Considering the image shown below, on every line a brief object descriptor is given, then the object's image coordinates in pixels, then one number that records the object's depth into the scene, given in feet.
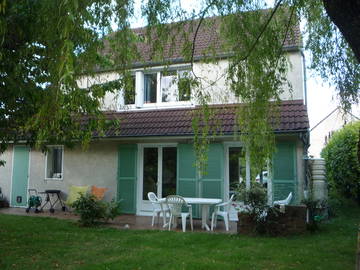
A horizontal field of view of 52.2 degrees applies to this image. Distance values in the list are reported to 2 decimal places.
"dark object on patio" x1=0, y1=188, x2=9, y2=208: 50.11
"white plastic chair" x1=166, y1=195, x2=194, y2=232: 31.71
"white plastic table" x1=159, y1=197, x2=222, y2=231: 31.91
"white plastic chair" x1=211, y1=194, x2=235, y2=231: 32.78
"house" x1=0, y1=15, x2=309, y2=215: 36.27
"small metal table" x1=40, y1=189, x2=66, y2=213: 45.79
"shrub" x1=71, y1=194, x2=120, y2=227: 33.86
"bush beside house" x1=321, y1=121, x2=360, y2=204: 43.80
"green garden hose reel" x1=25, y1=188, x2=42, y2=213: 43.96
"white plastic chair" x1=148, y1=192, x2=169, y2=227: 33.91
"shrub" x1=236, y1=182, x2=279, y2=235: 29.61
